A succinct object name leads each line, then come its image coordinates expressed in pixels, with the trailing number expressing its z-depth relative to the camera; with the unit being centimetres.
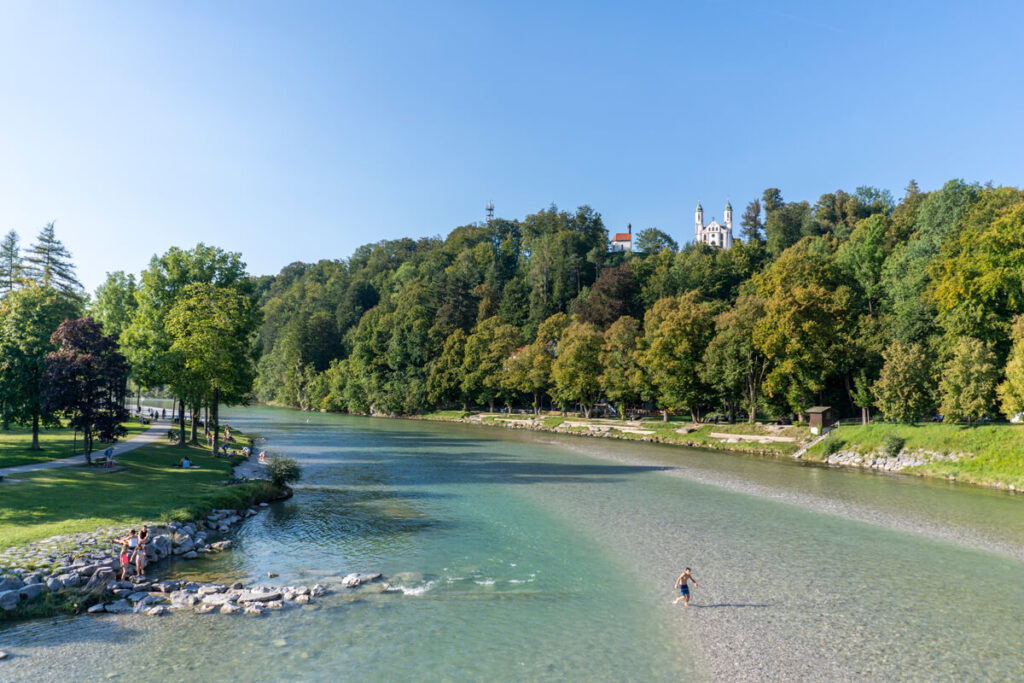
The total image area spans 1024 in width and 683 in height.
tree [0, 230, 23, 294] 6481
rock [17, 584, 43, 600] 1725
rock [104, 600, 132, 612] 1736
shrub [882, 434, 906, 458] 4903
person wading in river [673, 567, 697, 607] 1880
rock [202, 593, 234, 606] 1784
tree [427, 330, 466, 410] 12056
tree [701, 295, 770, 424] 6912
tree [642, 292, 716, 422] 7450
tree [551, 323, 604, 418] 9006
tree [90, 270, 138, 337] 6481
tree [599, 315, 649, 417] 8144
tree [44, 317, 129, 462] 3097
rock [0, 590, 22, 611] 1677
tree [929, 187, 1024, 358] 5103
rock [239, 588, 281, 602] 1819
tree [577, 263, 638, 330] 10819
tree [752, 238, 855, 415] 6275
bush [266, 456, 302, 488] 3634
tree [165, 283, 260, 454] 4303
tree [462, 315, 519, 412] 11350
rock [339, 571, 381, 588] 2003
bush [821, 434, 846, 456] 5397
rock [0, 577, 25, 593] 1720
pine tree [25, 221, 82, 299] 6944
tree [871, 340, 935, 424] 5072
